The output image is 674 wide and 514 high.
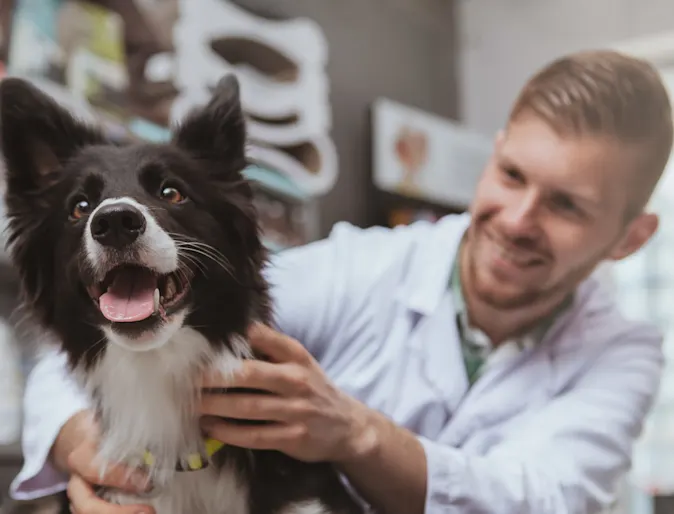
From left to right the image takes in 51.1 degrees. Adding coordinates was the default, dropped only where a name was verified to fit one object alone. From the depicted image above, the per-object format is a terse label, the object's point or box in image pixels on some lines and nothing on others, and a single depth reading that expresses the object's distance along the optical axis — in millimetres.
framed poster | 1287
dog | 678
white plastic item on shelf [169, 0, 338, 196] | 1426
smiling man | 796
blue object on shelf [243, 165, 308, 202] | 1392
